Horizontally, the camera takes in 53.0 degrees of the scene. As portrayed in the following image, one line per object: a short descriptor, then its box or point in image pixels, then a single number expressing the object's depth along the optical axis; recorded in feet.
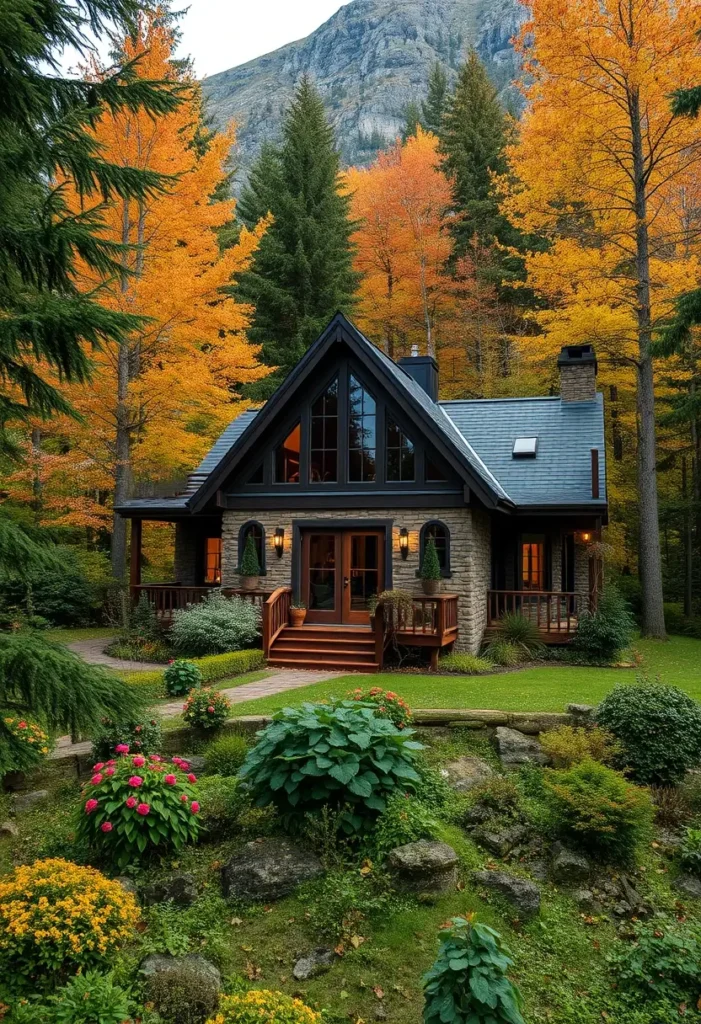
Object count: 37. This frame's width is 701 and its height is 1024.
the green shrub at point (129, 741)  22.17
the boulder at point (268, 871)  17.22
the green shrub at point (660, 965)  15.14
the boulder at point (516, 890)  17.30
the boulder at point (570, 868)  18.75
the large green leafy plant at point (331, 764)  18.22
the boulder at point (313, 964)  14.94
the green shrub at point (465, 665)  41.41
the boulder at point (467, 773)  22.66
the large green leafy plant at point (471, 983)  11.96
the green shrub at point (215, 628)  43.68
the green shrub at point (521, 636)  46.73
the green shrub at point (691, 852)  19.49
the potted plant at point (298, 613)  47.34
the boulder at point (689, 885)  18.85
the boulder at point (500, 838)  19.49
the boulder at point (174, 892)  17.15
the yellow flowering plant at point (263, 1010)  11.82
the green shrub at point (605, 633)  44.88
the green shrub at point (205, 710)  25.91
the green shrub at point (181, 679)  33.42
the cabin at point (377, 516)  44.98
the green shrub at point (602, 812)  18.78
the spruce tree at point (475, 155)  88.79
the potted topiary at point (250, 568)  48.19
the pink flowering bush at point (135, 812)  17.84
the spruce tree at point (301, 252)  84.38
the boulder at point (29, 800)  21.26
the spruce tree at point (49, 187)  13.41
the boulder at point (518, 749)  24.34
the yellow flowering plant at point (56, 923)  13.73
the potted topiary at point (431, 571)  43.87
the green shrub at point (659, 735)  22.74
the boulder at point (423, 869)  17.19
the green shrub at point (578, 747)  22.31
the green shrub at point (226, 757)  23.76
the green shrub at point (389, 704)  23.20
